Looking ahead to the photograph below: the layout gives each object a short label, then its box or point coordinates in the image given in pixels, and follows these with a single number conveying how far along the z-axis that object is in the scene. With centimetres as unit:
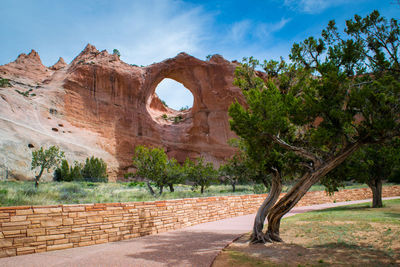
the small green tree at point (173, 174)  2064
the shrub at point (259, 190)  2462
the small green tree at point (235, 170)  2845
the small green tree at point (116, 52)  5353
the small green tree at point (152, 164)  1978
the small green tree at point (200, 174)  2414
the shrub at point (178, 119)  5575
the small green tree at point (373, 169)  1561
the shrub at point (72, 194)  1163
